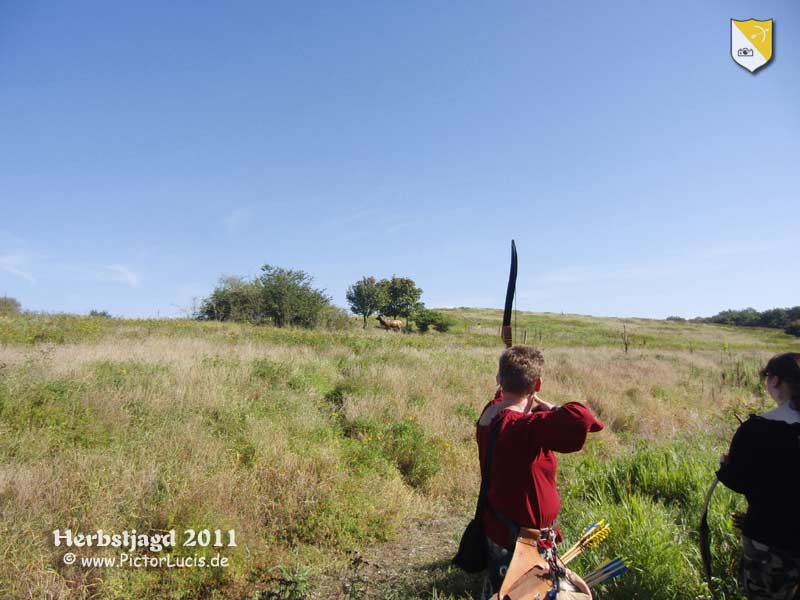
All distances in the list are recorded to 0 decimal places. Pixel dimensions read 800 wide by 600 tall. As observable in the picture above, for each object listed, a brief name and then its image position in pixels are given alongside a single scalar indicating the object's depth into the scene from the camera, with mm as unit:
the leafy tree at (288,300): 23906
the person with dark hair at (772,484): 2148
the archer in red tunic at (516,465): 2105
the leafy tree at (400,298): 45625
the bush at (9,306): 17428
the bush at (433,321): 40094
